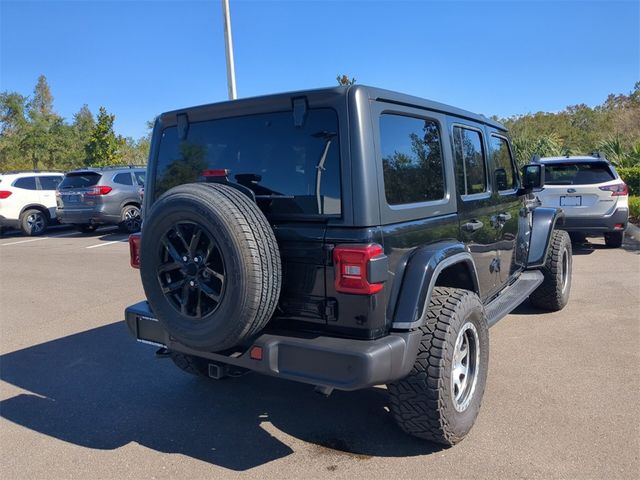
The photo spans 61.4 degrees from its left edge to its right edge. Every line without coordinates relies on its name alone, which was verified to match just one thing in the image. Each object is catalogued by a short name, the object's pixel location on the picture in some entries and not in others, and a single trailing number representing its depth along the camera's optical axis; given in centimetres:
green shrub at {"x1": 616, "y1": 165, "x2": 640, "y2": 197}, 1373
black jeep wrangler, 268
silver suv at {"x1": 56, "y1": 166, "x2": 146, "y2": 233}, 1329
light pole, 1170
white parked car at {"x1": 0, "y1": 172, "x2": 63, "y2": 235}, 1408
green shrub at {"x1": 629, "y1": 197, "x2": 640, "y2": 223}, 1116
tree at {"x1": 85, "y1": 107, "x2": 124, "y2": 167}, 2881
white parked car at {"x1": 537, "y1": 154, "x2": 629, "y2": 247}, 848
